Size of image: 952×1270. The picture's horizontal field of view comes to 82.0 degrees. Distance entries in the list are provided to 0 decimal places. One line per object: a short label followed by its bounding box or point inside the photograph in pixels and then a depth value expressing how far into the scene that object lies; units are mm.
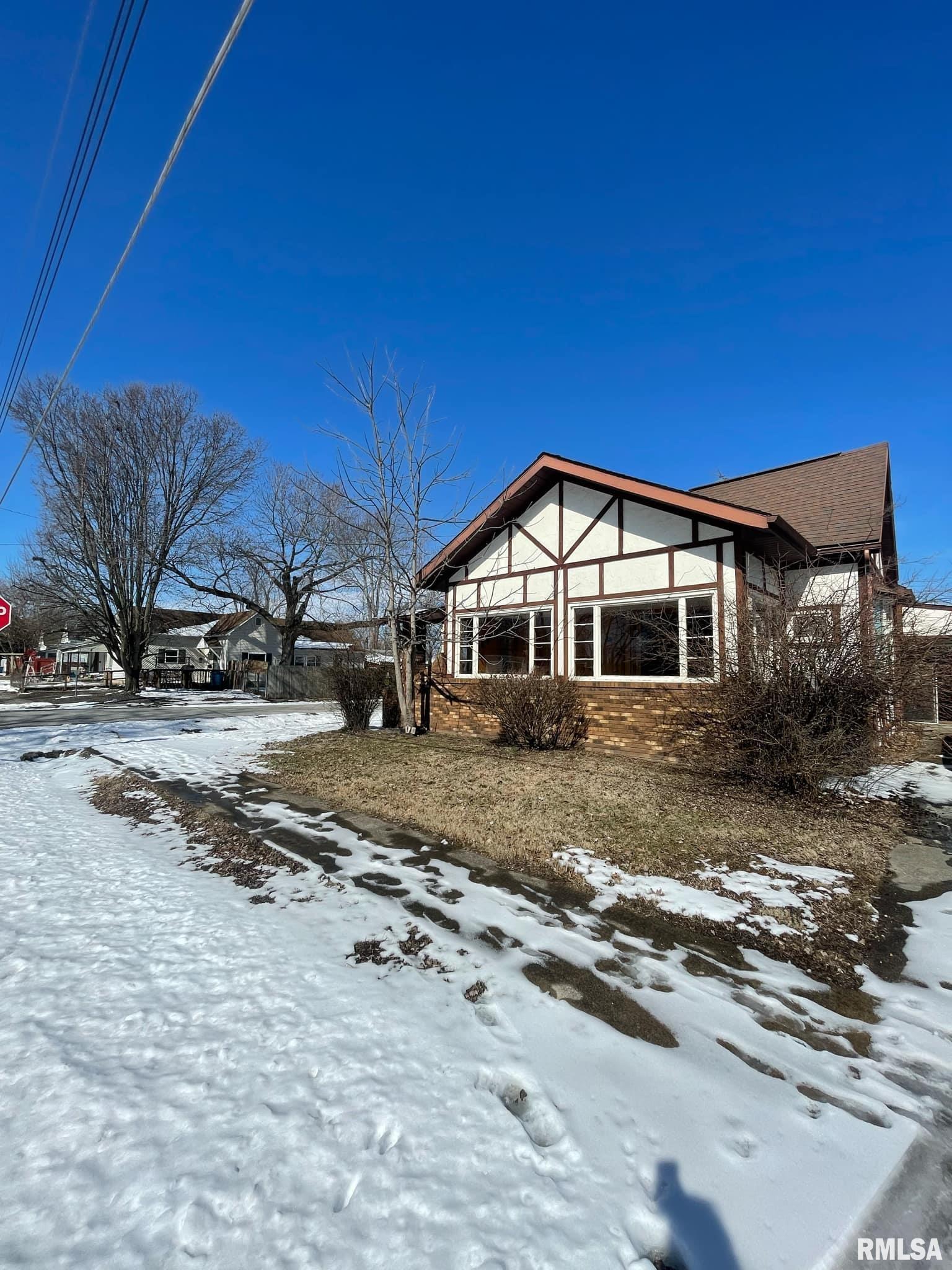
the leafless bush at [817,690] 5801
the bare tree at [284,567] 28453
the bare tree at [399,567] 10992
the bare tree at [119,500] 25000
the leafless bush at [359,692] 12133
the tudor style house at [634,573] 8633
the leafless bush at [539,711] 9109
